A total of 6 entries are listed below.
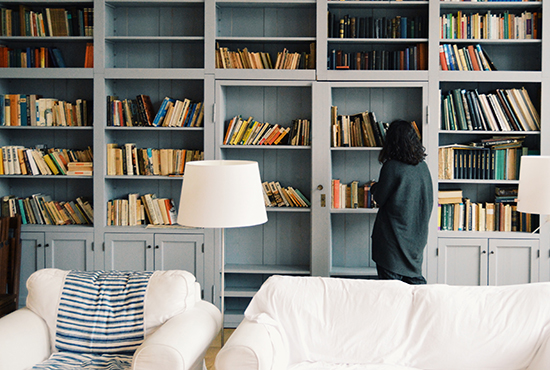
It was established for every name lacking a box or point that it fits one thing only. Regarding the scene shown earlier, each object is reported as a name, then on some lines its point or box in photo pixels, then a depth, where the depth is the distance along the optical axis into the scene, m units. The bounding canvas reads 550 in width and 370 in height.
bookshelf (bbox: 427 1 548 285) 3.83
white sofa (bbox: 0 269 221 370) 2.09
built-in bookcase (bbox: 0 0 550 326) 3.87
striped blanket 2.46
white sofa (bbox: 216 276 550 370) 2.36
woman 3.14
